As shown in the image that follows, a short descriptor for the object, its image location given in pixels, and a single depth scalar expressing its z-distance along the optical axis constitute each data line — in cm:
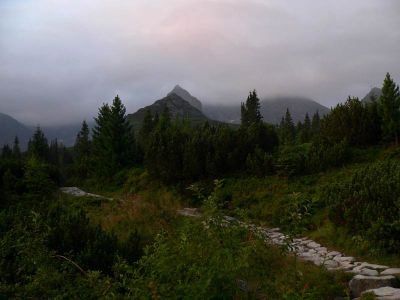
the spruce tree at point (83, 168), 3759
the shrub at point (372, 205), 973
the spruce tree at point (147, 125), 6200
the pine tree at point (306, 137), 3563
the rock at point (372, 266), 873
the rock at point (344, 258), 982
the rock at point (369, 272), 814
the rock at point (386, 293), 623
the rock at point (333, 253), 1048
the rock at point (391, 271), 817
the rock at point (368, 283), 716
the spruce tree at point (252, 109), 6222
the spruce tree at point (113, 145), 3266
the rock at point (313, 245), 1157
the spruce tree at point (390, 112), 2141
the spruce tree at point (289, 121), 7814
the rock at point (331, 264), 921
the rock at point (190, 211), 1610
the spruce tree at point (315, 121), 7613
